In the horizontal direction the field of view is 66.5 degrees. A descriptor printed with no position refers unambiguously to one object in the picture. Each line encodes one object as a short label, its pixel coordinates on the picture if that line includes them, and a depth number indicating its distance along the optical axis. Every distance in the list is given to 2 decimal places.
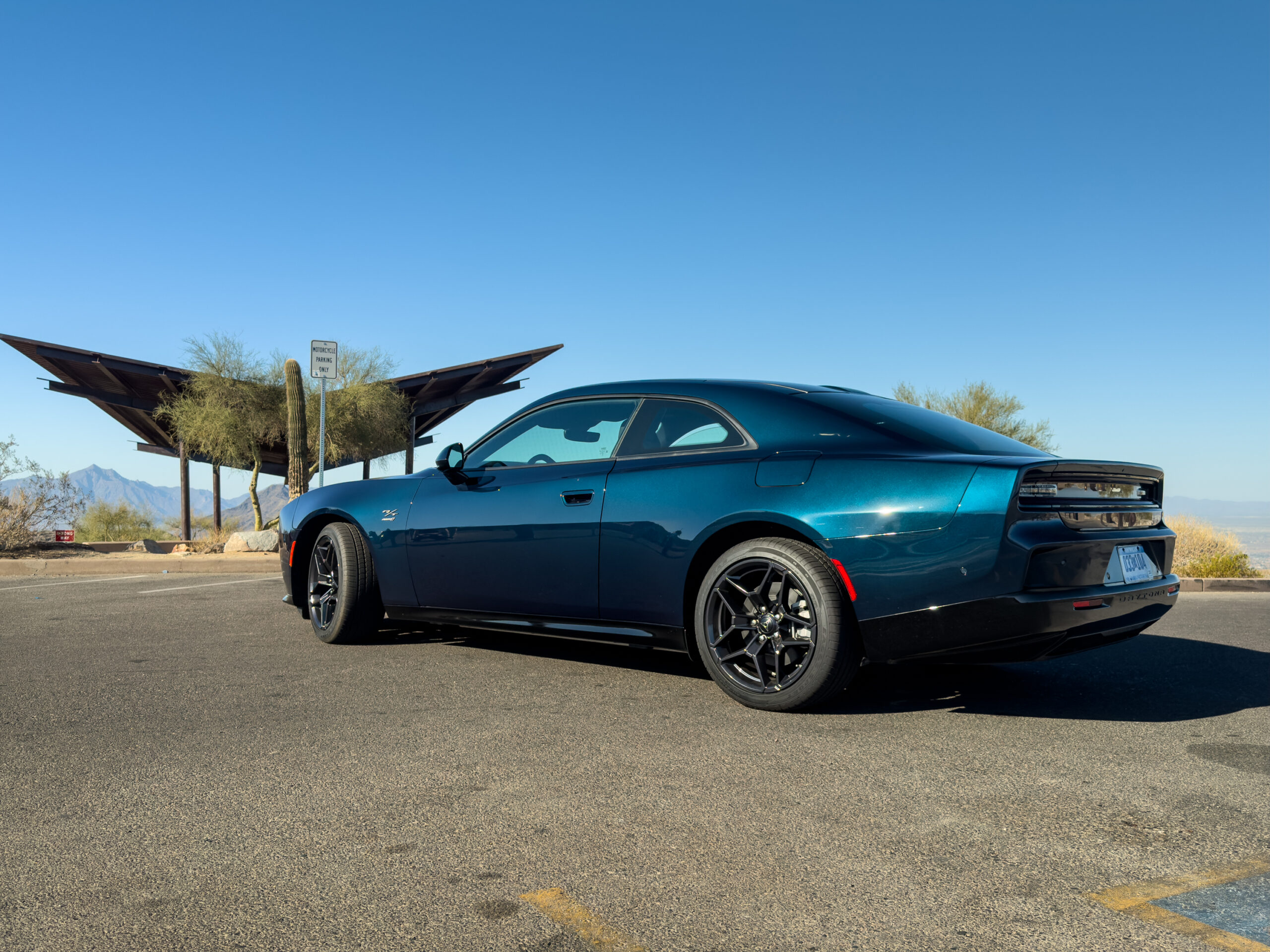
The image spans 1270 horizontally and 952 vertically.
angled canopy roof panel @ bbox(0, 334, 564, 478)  19.97
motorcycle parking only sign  12.50
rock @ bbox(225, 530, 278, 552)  15.25
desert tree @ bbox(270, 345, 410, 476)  23.69
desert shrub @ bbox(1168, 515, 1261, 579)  12.62
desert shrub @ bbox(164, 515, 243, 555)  16.67
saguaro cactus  18.69
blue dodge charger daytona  3.58
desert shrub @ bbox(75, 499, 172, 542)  27.72
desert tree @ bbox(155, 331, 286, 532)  21.92
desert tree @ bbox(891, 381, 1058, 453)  23.69
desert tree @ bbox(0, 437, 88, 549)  14.72
